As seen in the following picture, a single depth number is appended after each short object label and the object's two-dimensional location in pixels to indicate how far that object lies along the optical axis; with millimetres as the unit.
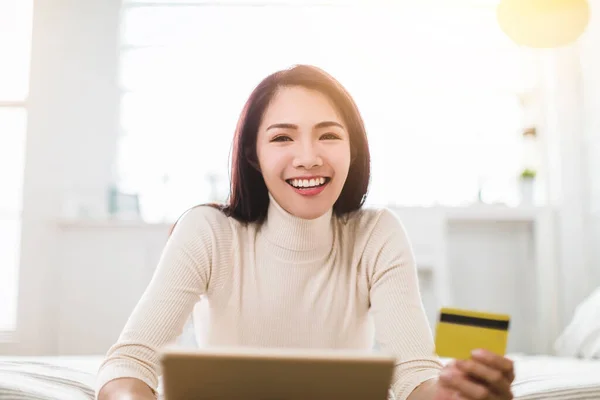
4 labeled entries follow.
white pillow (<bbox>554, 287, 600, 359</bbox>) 1965
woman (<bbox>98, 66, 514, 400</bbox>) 1151
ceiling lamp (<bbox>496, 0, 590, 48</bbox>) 2338
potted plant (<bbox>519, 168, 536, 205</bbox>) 2902
